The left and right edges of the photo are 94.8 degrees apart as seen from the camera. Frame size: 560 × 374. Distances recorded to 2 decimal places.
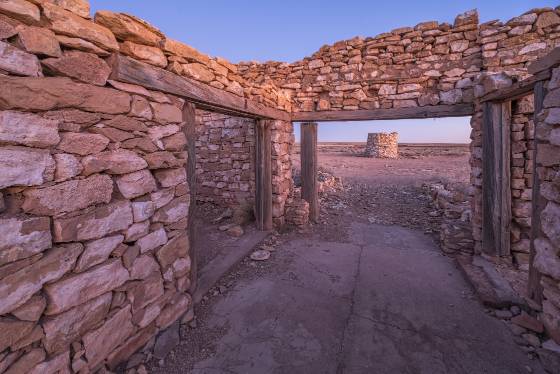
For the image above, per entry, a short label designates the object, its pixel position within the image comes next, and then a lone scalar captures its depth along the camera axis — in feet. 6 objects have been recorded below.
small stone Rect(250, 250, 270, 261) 13.30
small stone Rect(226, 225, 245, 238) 15.96
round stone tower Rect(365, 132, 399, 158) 52.01
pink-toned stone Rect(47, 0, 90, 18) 5.38
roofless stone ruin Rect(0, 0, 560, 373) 4.83
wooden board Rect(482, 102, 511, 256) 11.78
